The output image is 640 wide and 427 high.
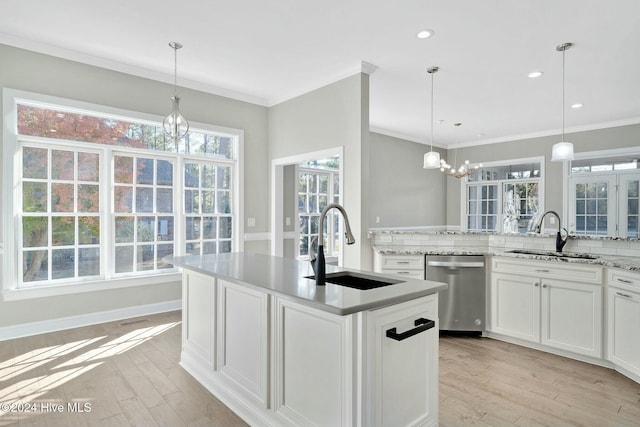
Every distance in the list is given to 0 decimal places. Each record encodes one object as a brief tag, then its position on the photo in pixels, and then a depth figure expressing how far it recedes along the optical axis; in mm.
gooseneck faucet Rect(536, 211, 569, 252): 3564
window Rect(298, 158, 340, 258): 6637
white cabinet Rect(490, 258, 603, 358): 3049
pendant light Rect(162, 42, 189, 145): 3469
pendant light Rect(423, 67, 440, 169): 4277
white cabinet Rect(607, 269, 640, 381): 2709
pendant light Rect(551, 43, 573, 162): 3680
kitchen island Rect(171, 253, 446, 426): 1600
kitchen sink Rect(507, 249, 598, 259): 3406
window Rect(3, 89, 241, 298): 3701
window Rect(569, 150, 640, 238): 6191
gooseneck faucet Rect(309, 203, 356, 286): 1870
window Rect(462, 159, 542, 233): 7441
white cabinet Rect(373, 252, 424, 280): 3822
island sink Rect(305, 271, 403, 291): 2170
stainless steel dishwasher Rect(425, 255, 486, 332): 3670
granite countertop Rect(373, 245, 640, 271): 2932
